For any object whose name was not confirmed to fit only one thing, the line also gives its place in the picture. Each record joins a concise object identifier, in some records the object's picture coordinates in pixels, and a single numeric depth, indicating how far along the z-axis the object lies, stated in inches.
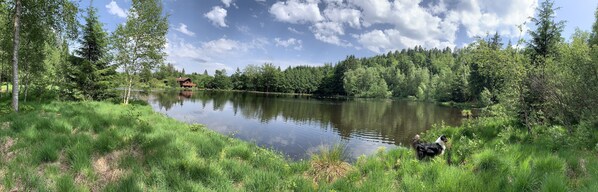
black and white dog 294.2
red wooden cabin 5107.3
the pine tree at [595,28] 1165.1
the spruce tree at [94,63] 796.6
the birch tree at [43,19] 448.8
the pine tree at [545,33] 1212.5
